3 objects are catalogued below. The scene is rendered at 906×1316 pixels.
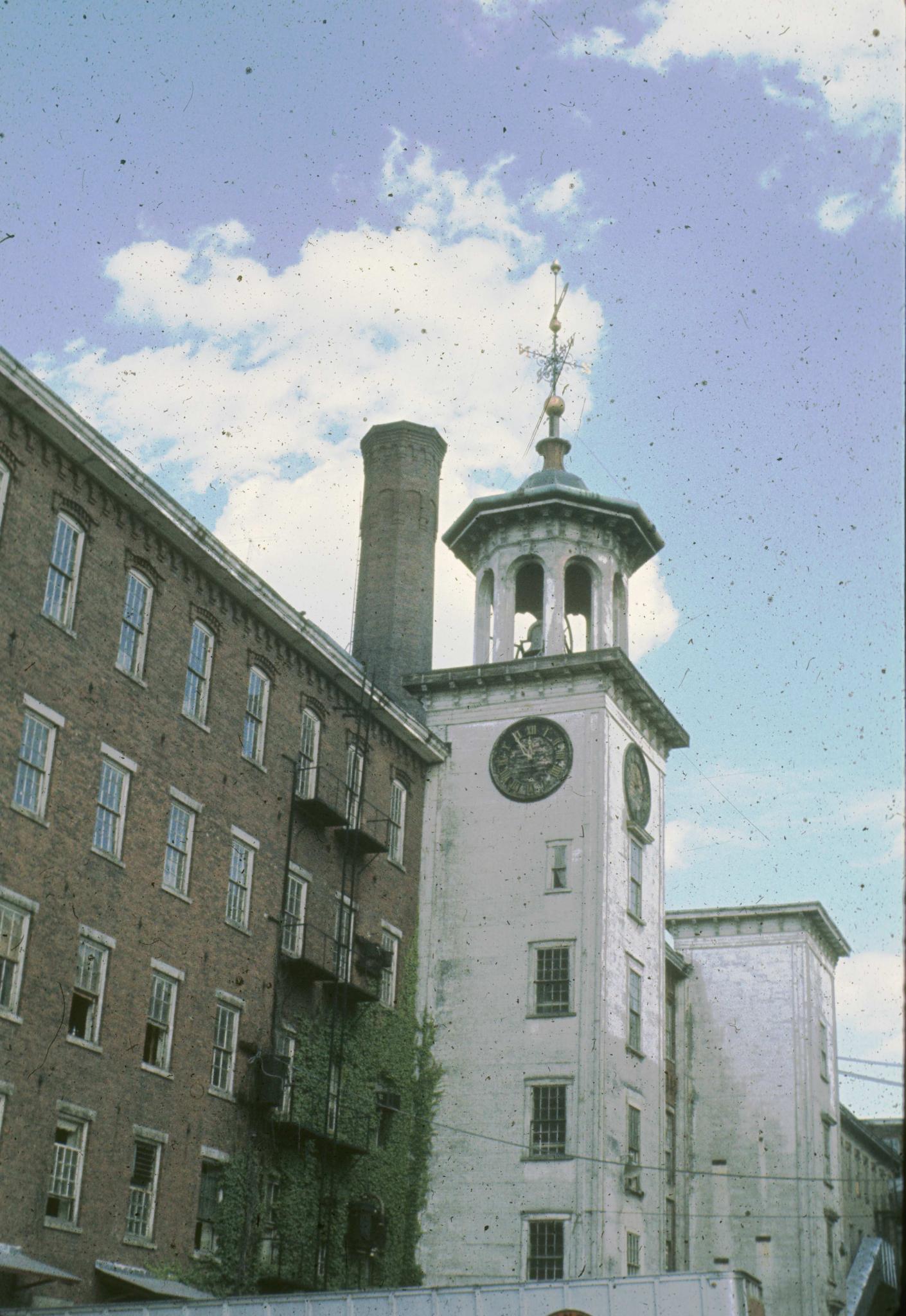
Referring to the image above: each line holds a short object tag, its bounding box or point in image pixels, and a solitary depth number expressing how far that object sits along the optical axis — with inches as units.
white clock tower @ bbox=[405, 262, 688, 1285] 1620.3
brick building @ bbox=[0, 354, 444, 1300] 1160.2
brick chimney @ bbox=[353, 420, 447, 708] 2050.9
